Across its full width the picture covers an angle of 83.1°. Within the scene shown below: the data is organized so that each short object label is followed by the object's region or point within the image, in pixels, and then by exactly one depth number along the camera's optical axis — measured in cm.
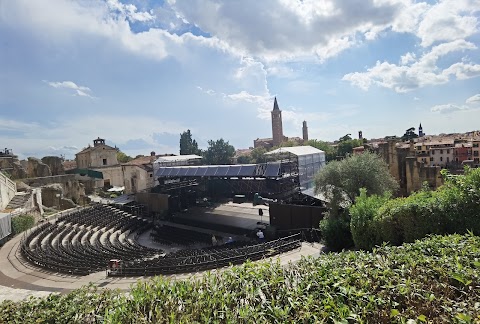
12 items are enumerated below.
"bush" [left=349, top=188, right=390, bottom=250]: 1143
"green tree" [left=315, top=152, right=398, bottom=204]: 1850
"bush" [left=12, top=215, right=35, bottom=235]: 2106
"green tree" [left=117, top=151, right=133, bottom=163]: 7428
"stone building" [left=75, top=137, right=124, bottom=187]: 4756
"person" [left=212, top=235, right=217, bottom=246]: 2263
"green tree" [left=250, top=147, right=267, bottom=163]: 6392
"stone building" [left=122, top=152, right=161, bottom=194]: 4128
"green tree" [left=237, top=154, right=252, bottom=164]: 6648
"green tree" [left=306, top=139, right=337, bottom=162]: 5956
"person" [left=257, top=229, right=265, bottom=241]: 2200
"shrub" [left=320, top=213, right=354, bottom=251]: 1544
